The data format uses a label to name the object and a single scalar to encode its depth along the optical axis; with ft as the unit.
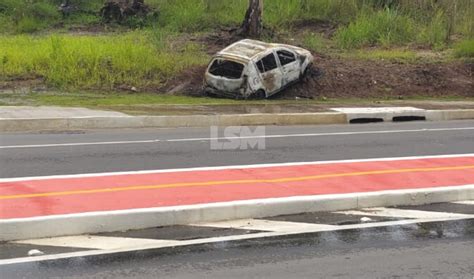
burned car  64.69
